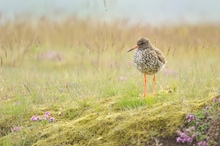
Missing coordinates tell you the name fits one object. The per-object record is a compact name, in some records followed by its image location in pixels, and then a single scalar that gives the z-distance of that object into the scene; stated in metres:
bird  13.60
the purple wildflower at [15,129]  13.18
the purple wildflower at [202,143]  10.58
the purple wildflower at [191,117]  11.26
